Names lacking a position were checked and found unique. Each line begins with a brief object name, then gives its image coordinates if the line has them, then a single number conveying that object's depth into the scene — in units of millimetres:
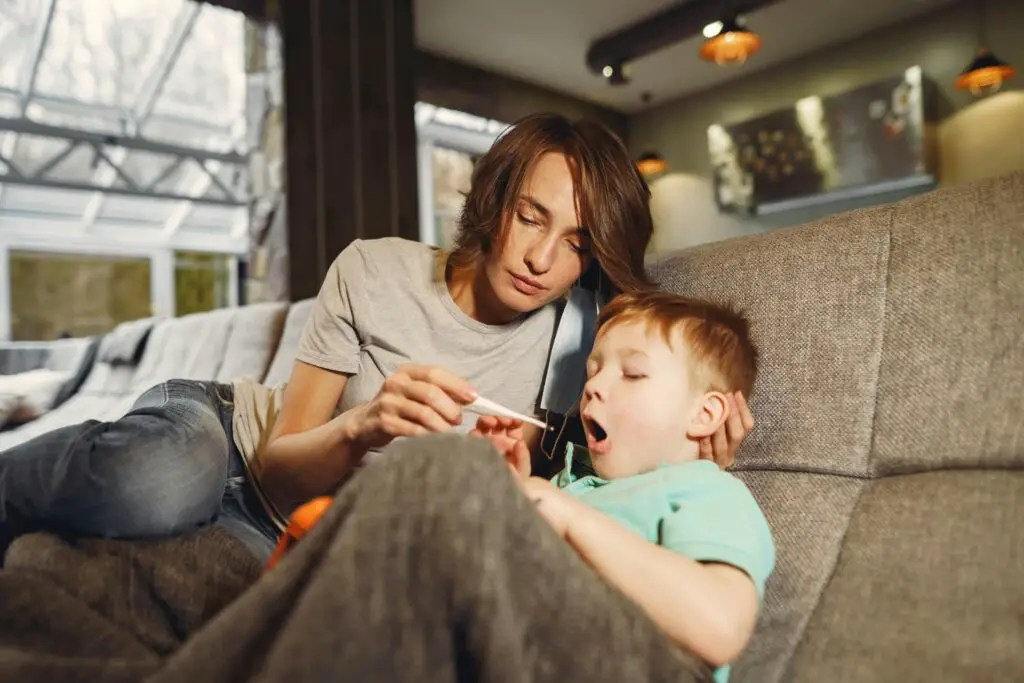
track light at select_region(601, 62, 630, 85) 4688
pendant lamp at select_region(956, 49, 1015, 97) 3842
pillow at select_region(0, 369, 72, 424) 3060
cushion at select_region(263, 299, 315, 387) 2624
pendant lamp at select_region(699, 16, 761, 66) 3701
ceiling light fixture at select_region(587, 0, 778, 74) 4000
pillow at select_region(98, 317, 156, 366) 3676
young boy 683
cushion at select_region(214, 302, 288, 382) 2850
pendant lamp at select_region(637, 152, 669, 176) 5641
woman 957
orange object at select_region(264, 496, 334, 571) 729
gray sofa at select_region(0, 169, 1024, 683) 815
